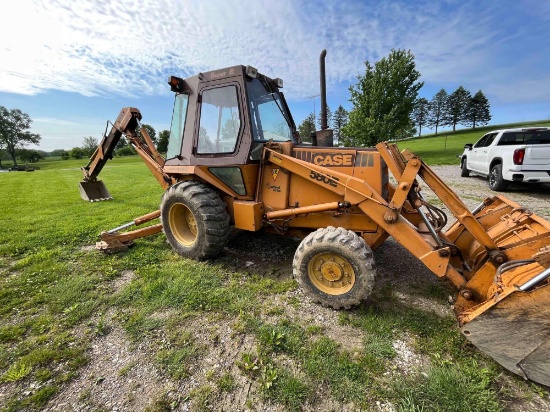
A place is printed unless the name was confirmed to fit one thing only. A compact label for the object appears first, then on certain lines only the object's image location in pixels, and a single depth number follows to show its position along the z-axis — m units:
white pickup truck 7.57
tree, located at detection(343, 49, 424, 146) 22.83
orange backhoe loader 2.16
